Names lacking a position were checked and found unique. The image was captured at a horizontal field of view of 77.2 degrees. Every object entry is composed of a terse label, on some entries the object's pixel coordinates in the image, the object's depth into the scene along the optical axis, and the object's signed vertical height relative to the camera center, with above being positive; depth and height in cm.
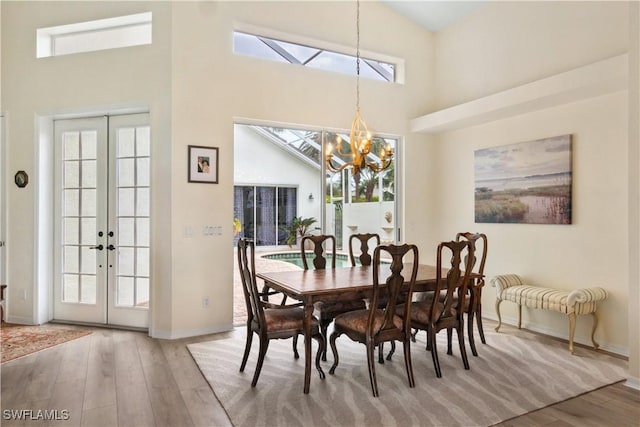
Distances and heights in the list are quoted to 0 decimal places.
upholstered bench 372 -83
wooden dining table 291 -57
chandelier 344 +50
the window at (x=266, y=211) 537 +0
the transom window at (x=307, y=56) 472 +197
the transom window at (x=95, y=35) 446 +200
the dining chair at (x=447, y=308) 310 -81
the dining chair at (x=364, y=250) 433 -41
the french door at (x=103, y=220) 452 -11
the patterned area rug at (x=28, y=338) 371 -132
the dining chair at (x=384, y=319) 282 -82
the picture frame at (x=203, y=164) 429 +51
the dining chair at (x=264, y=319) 300 -83
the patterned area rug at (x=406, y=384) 257 -130
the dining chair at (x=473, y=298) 362 -79
